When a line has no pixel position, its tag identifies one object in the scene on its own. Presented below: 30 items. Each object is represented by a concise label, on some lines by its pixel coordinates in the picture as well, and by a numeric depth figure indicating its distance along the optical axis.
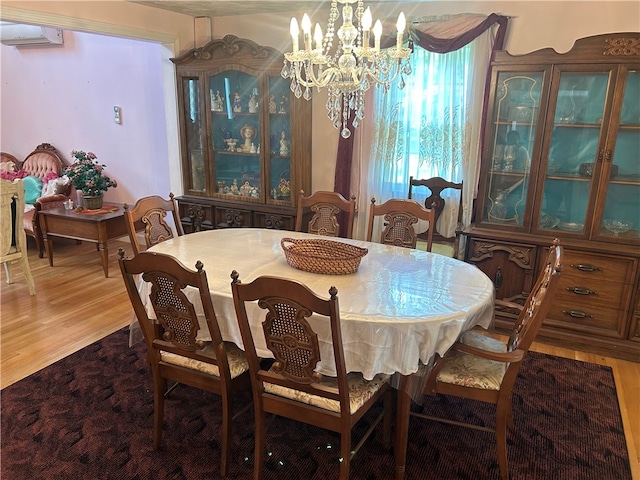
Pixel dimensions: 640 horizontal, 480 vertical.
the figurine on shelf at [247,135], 4.15
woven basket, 2.29
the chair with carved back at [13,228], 3.71
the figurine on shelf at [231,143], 4.24
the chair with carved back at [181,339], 1.84
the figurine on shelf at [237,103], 4.13
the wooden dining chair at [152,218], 2.76
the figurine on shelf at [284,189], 4.08
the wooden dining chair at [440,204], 3.59
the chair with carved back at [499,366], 1.88
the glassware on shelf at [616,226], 3.10
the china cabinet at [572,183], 2.96
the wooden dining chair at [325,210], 3.15
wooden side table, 4.35
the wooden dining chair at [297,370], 1.62
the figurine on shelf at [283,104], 3.94
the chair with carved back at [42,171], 4.89
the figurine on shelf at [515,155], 3.24
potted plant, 4.48
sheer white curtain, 3.46
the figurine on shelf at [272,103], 3.97
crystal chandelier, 2.23
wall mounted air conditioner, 5.23
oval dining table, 1.87
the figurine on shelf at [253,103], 4.05
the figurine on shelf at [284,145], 4.03
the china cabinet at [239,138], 3.91
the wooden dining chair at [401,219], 2.94
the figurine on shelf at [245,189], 4.24
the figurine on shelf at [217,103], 4.18
